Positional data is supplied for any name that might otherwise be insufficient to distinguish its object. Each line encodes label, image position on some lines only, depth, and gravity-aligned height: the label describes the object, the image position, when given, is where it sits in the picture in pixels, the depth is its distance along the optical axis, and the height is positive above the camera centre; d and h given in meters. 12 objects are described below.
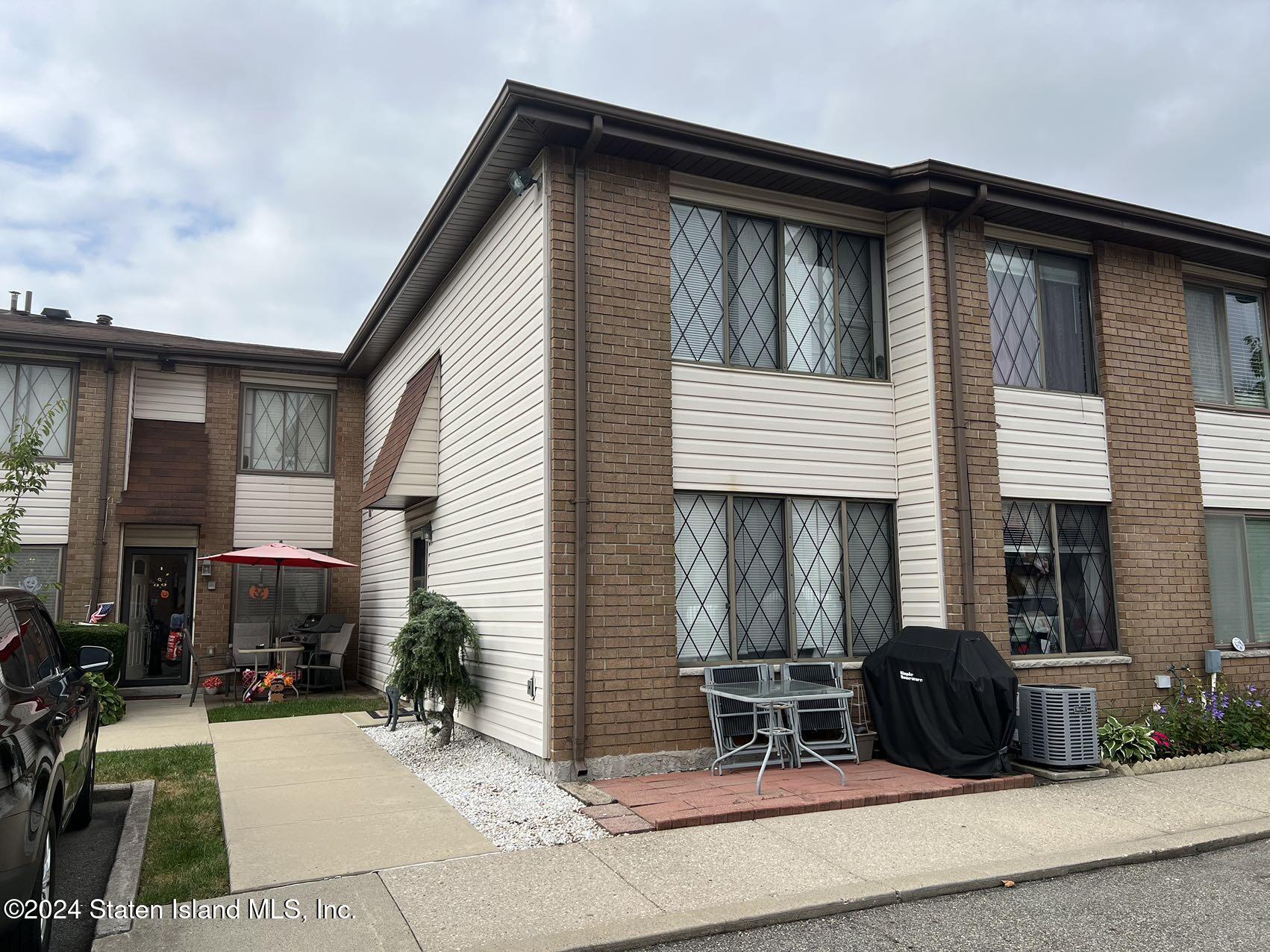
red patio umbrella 12.99 +0.61
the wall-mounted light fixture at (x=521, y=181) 8.38 +3.77
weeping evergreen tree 8.87 -0.57
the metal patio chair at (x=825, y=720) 8.17 -1.11
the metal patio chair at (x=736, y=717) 7.91 -1.04
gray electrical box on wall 9.99 -0.77
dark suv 3.36 -0.66
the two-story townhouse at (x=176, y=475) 13.88 +2.00
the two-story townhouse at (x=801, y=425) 7.96 +1.70
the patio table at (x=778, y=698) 7.17 -0.80
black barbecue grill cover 7.61 -0.93
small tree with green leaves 7.75 +1.11
